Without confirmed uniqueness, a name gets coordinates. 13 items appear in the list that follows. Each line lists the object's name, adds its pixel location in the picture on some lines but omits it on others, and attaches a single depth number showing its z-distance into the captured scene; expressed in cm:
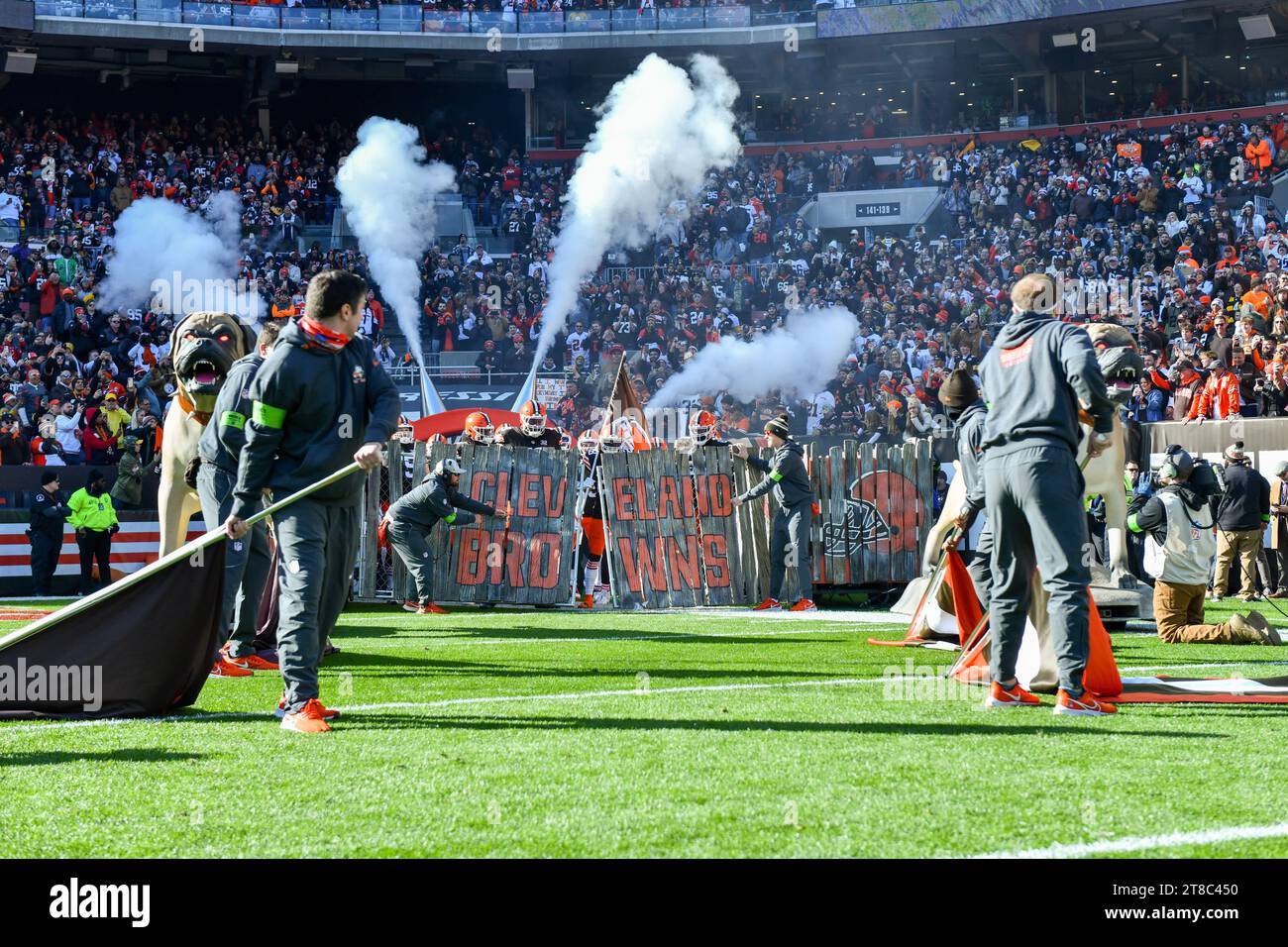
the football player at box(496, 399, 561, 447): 1842
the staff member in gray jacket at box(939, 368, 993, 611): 830
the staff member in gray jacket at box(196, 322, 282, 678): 912
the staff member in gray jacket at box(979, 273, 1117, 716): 704
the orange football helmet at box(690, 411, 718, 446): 1873
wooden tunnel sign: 1752
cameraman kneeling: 1216
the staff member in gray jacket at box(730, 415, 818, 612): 1700
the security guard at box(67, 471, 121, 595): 2012
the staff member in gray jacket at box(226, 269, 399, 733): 676
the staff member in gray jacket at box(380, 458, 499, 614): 1662
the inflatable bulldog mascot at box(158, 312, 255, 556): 1016
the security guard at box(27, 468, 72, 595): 2028
